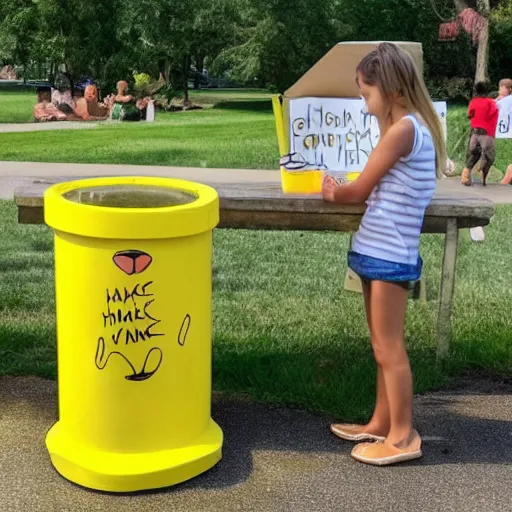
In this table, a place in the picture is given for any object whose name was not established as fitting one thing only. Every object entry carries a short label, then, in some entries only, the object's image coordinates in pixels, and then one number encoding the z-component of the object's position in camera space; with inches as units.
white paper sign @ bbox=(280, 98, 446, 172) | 153.1
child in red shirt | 452.4
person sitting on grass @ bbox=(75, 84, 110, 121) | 997.2
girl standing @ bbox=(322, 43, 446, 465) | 118.2
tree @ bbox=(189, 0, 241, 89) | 1247.5
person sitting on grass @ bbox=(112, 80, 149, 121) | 967.0
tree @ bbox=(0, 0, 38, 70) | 1259.8
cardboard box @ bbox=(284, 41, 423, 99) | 156.9
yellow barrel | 111.2
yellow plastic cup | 151.6
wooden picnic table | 145.8
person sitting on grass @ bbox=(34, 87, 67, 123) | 967.0
